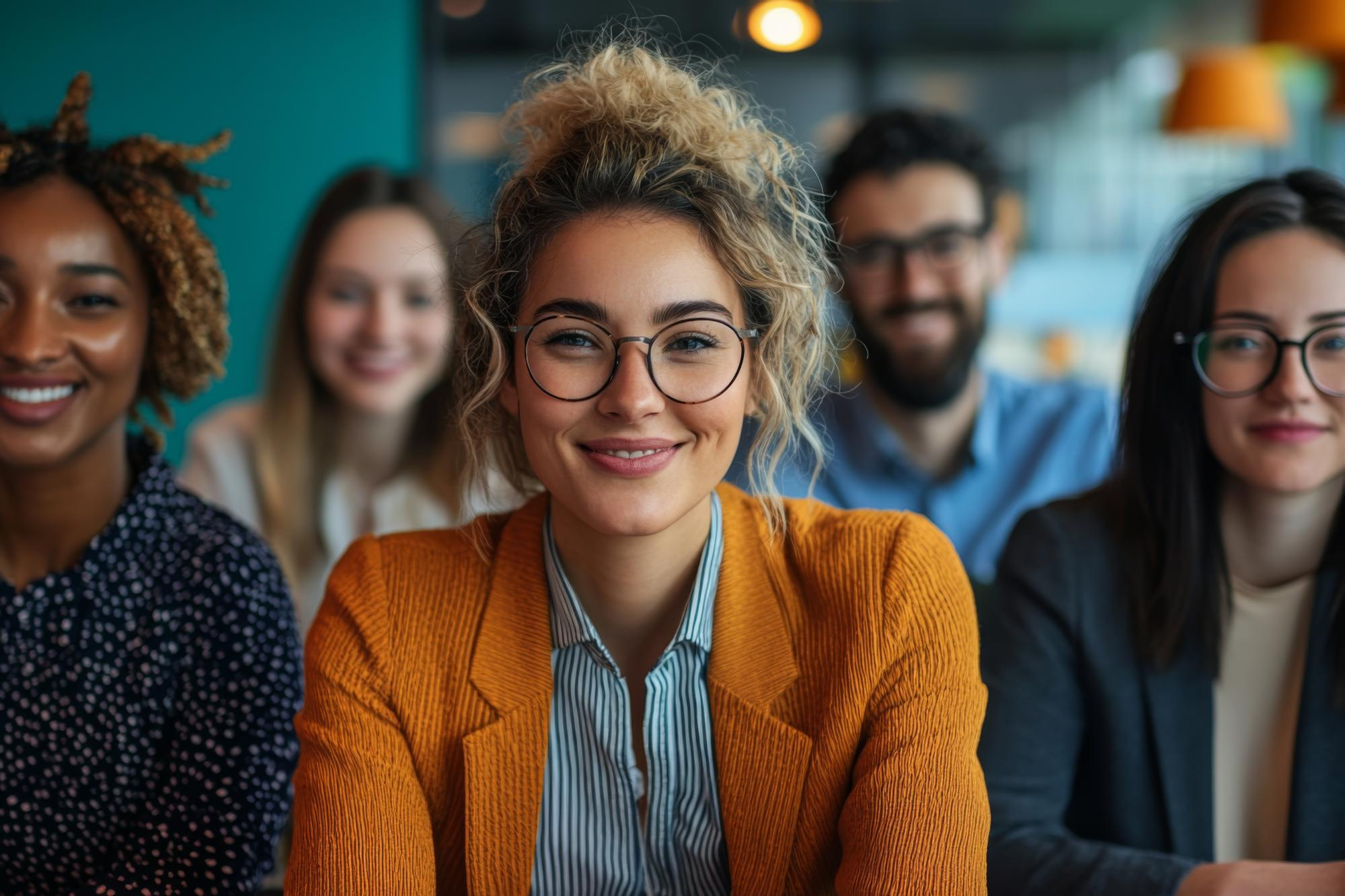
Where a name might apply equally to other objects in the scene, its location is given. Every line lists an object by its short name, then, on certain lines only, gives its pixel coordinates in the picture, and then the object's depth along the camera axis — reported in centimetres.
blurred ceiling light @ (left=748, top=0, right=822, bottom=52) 365
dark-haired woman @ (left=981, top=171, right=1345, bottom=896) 167
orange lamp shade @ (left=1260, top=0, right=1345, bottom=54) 436
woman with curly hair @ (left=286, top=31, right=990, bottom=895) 145
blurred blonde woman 284
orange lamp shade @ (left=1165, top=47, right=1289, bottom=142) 607
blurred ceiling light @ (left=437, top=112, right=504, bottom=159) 647
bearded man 292
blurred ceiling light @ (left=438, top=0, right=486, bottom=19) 629
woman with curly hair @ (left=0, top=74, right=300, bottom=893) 168
